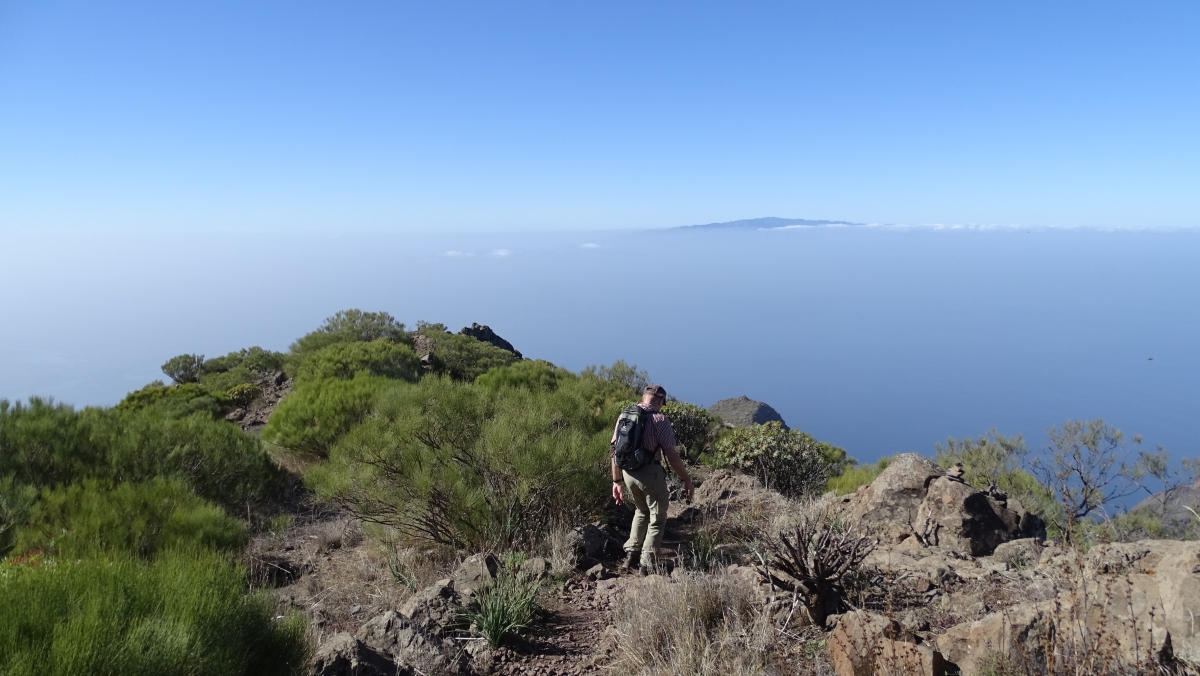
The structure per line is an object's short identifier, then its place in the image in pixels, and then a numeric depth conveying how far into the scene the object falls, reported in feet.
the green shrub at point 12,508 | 17.99
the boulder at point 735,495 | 24.68
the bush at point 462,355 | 71.20
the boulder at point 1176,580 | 9.04
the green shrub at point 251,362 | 78.12
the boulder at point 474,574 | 15.56
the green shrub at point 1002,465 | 35.35
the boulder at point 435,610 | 13.62
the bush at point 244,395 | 61.40
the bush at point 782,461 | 32.50
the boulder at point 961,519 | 18.94
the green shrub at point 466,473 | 20.11
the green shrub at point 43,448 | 24.73
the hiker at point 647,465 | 18.11
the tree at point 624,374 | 64.03
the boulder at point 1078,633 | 8.52
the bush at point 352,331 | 76.54
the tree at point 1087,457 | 51.65
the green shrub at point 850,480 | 31.96
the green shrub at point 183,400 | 51.60
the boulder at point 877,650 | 9.23
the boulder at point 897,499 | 20.70
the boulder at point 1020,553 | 16.46
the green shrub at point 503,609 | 13.47
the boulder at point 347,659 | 10.67
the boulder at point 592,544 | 19.11
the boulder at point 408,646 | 12.10
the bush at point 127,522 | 17.78
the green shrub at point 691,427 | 41.91
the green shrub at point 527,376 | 37.55
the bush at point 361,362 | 55.83
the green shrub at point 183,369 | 81.71
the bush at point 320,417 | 34.55
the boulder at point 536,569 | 16.89
